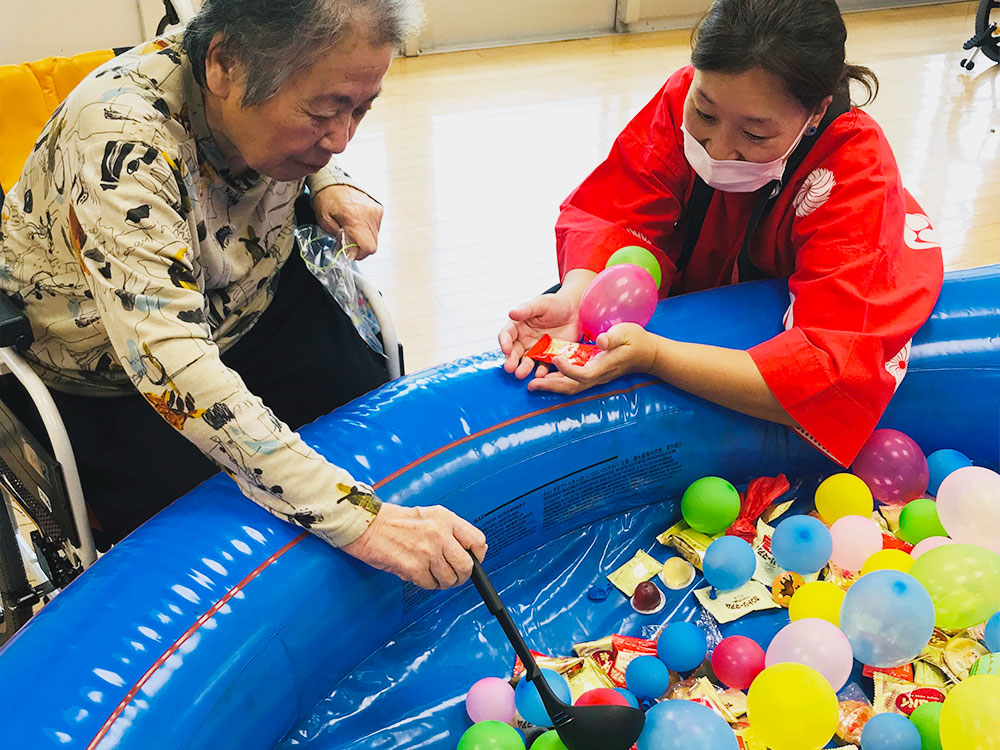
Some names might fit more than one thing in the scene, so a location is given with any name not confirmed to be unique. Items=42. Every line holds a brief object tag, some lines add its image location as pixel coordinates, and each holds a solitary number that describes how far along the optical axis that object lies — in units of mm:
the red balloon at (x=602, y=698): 1360
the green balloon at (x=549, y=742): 1305
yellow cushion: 2037
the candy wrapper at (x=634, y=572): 1637
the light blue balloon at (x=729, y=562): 1547
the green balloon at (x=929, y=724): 1345
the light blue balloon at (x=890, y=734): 1312
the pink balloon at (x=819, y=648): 1364
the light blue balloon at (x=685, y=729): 1252
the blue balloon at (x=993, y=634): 1433
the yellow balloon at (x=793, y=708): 1266
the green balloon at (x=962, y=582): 1432
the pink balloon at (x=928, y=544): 1564
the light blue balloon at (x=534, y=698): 1374
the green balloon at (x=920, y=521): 1650
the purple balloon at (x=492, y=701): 1397
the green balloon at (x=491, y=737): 1307
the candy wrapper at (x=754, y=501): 1682
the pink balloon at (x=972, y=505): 1529
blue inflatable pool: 1202
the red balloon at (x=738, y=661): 1431
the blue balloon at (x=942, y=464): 1744
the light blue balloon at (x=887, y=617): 1354
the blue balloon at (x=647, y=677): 1417
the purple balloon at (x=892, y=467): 1686
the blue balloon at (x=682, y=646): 1455
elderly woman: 1191
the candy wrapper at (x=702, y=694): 1415
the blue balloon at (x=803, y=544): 1526
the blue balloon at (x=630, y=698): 1405
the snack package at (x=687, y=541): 1659
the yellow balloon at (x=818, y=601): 1485
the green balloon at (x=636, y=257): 1741
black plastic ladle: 1271
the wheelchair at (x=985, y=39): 4418
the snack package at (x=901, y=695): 1420
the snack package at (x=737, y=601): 1578
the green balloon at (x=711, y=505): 1646
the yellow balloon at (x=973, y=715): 1216
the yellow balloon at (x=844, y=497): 1644
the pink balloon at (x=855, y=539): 1575
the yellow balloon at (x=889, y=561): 1517
